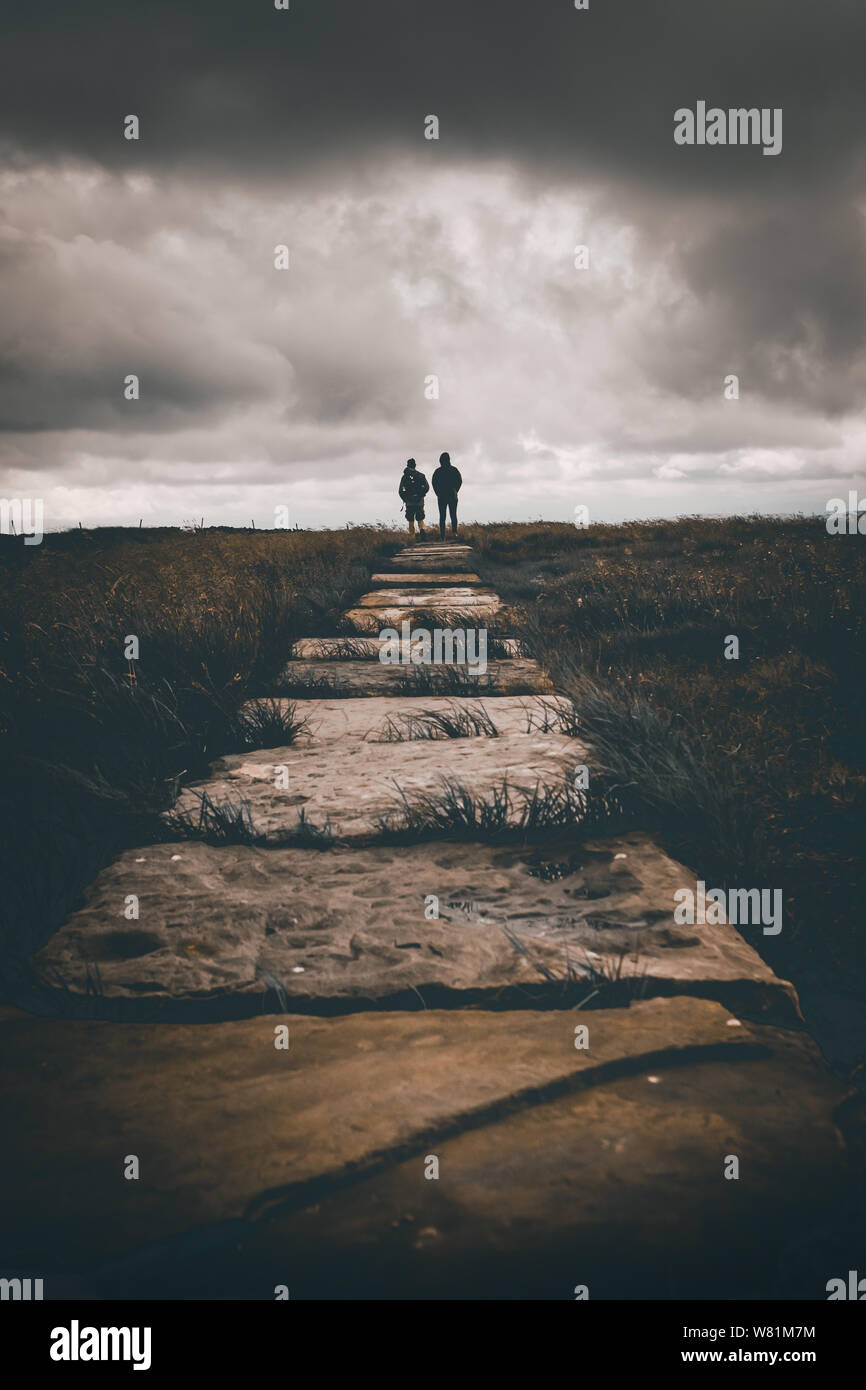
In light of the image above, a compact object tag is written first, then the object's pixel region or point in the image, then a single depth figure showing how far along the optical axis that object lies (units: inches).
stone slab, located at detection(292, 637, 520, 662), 171.8
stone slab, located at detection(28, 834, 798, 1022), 57.4
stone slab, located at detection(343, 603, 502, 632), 201.8
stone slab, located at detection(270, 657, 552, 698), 146.8
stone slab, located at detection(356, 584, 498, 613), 246.1
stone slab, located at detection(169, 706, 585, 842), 86.5
